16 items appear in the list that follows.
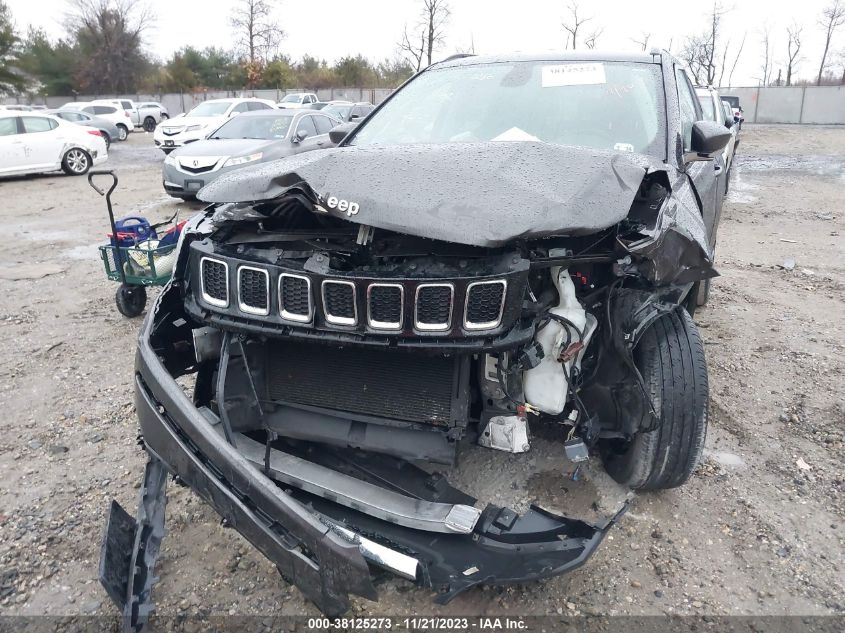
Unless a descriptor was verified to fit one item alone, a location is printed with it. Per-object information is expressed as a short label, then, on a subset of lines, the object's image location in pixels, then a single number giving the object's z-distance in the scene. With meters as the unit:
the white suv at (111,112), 23.31
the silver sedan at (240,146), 9.13
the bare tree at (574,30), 38.27
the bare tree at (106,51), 45.41
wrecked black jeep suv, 1.75
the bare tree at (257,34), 48.38
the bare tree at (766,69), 52.72
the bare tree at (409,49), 39.75
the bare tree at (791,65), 50.50
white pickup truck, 29.41
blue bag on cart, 4.80
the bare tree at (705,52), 46.09
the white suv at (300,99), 27.27
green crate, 4.48
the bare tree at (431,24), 38.50
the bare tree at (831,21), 46.69
